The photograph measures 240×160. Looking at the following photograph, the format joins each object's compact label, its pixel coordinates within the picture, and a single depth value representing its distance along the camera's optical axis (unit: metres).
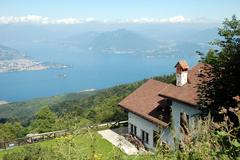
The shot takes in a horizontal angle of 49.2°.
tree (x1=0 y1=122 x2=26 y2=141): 27.97
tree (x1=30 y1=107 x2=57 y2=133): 25.16
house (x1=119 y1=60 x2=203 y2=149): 14.66
